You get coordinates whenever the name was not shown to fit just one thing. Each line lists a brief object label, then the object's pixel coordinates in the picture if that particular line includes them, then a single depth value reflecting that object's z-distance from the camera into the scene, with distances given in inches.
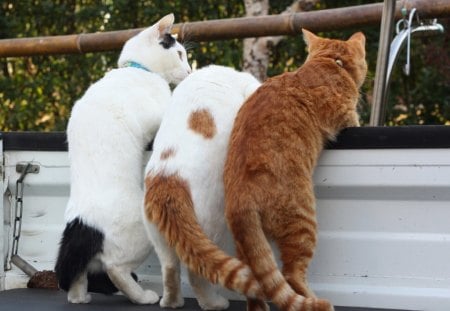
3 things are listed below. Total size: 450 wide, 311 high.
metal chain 124.3
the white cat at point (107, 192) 110.0
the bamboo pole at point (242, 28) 149.9
